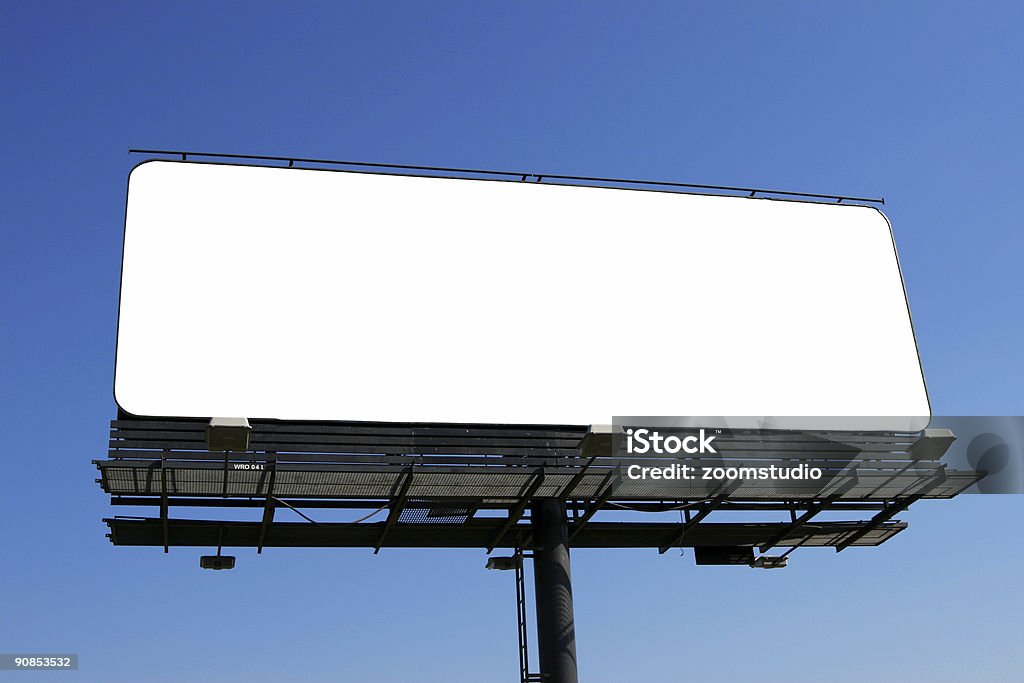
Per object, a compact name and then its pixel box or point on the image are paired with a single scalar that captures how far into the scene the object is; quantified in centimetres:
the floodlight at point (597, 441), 1327
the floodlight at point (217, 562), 1396
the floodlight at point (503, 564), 1444
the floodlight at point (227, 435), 1237
